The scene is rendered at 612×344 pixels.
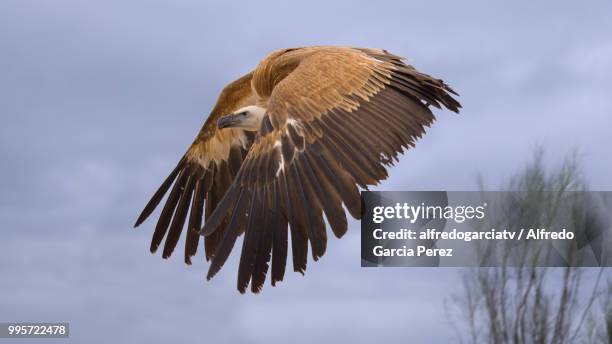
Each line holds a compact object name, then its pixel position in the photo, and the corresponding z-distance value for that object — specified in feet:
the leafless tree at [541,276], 75.82
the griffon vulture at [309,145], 49.08
